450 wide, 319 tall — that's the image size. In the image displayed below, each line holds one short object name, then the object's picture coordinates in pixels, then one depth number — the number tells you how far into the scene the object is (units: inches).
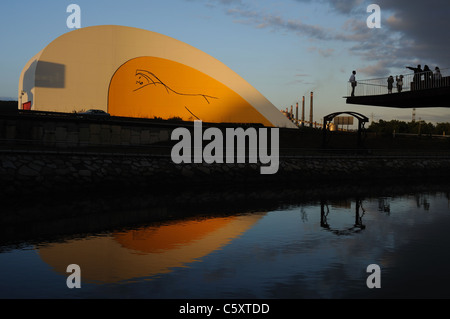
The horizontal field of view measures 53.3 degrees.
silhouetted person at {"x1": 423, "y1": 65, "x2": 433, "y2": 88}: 1280.8
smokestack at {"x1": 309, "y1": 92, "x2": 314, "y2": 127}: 2529.0
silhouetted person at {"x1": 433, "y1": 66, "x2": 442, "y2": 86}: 1252.5
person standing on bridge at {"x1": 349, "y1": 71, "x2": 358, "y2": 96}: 1416.2
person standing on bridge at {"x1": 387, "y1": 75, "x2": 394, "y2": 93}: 1371.6
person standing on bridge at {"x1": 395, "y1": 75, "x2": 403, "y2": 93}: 1353.3
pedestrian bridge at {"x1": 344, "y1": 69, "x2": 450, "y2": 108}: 1255.9
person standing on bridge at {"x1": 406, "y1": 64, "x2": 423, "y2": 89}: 1310.7
